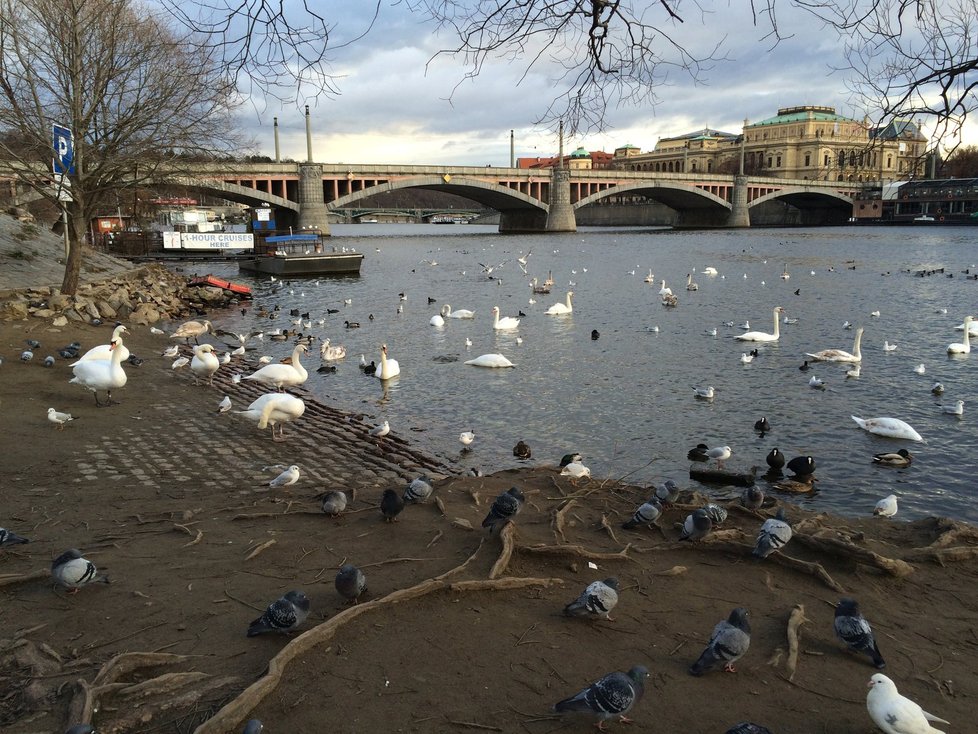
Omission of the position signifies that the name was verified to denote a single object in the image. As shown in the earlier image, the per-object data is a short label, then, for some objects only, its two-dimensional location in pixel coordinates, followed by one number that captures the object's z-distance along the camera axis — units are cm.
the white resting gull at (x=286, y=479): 855
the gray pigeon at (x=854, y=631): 473
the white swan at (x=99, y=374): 1148
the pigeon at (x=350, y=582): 503
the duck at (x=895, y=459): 1065
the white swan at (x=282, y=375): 1303
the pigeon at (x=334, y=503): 705
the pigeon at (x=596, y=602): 498
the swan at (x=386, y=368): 1634
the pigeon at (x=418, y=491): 747
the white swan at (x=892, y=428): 1166
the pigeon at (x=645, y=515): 707
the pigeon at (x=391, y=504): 684
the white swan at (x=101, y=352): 1295
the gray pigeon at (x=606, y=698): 382
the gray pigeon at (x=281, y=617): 459
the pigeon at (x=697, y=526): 650
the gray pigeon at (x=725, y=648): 444
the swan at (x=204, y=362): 1459
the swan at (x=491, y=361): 1772
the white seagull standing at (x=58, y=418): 1013
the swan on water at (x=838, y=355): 1759
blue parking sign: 1561
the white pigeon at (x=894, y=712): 386
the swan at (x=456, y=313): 2570
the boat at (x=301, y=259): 4059
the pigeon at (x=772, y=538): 625
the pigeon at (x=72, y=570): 510
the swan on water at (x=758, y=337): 2042
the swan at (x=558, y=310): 2658
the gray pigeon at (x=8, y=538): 582
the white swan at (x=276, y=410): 1098
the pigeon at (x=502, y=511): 658
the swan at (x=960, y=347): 1848
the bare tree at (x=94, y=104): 1644
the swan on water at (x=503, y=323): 2304
